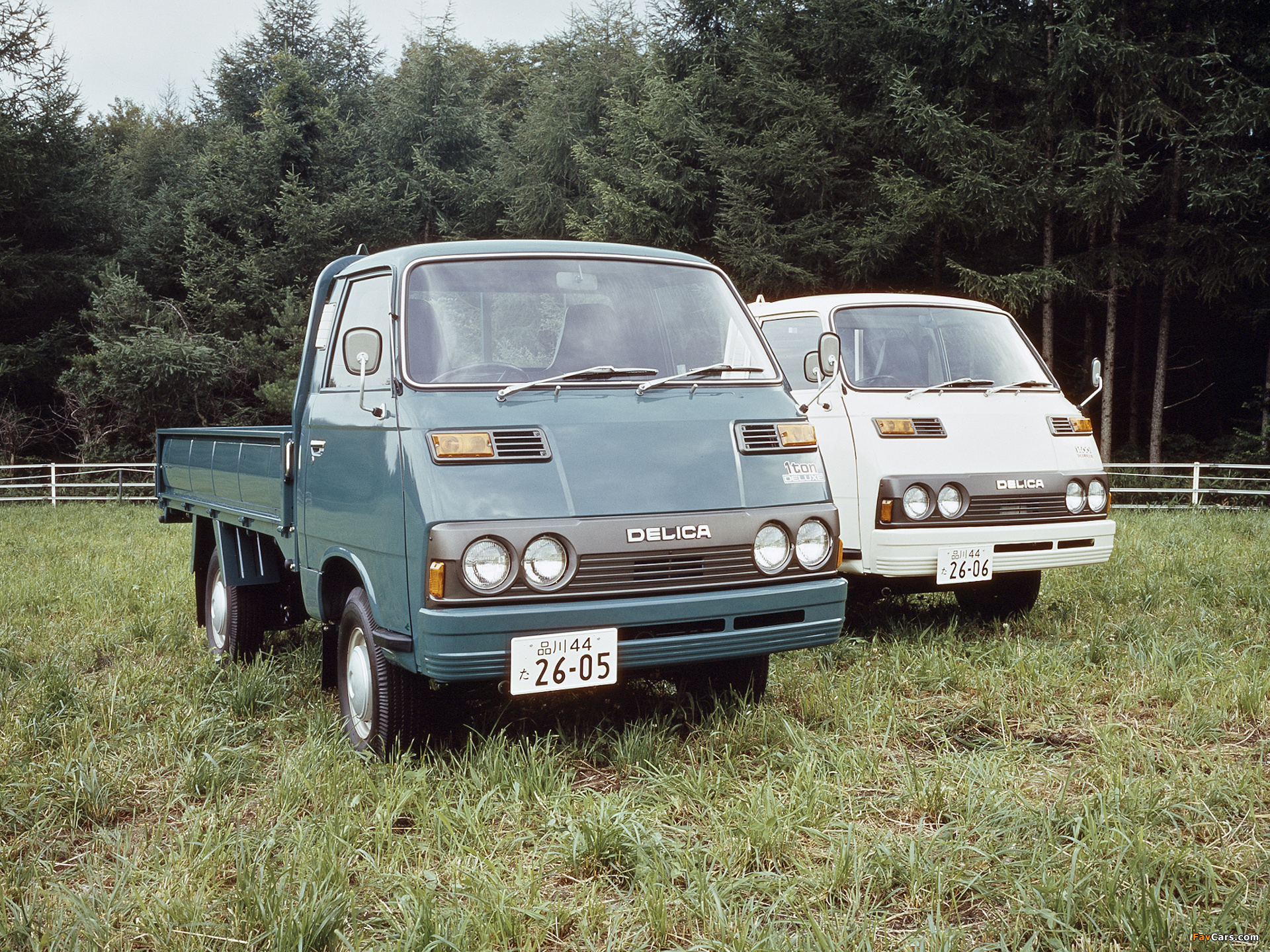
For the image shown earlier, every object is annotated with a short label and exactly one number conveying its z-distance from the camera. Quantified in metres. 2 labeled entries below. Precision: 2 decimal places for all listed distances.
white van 5.71
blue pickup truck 3.63
